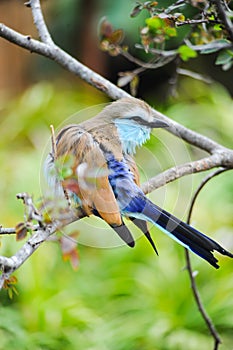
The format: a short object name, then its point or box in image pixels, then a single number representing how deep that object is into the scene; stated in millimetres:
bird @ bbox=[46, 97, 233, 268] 7071
